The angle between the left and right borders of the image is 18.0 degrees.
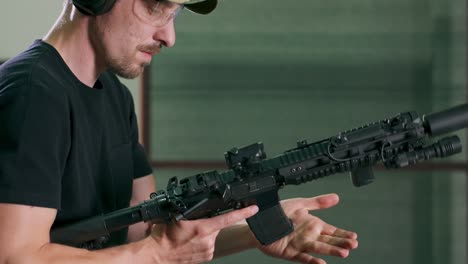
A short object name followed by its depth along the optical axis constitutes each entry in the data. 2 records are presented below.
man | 2.75
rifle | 2.79
